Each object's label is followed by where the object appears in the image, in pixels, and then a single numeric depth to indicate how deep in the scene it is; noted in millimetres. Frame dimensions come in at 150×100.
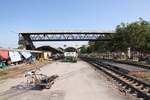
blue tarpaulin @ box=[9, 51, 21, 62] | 18467
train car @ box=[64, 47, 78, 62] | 27742
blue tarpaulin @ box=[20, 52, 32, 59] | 23179
